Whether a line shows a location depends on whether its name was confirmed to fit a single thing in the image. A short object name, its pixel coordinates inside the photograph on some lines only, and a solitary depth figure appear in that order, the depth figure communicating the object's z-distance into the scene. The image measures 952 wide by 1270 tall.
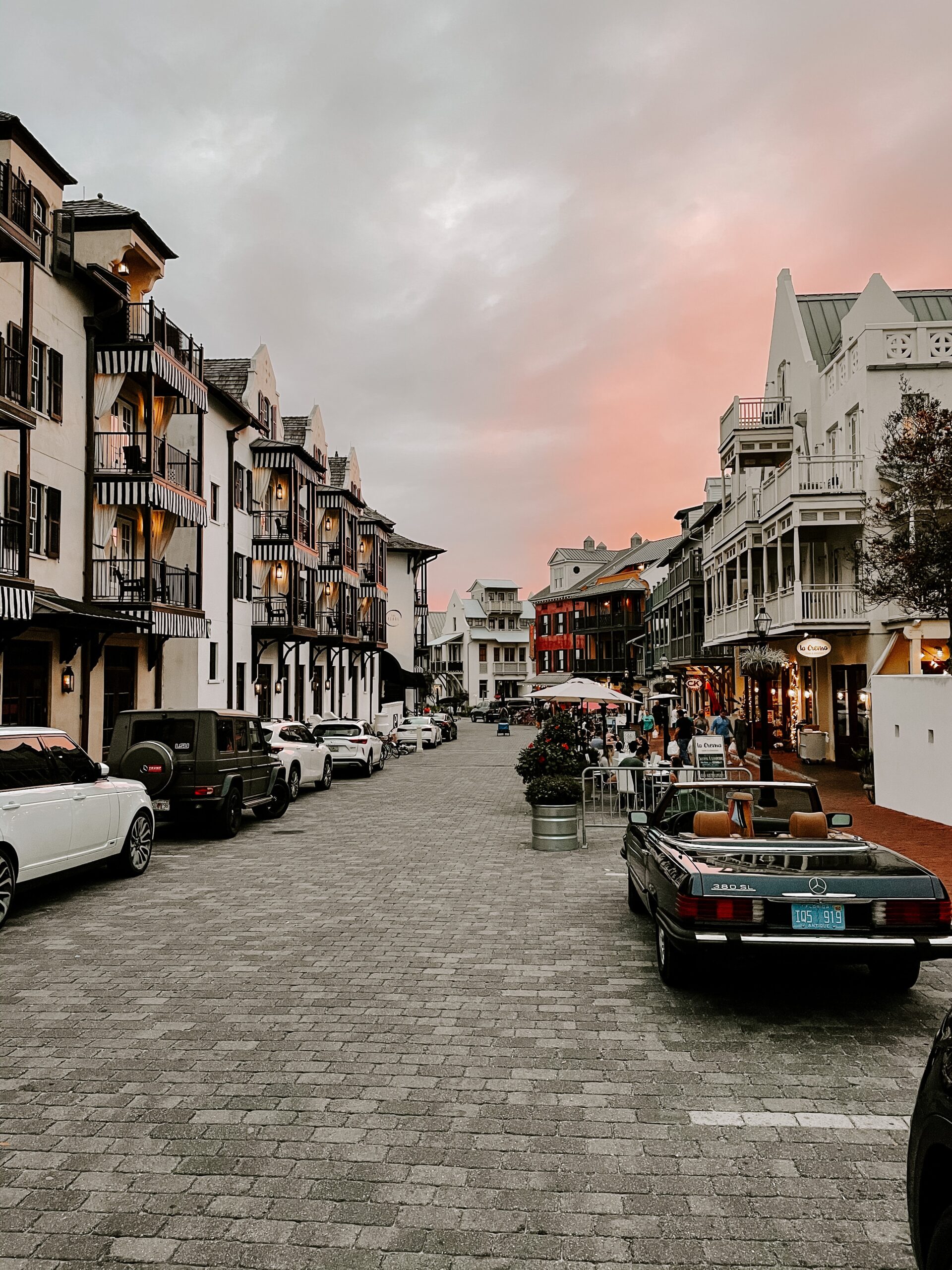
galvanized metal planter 13.19
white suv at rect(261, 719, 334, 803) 20.20
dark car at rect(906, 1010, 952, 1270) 2.45
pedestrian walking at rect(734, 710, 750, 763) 28.72
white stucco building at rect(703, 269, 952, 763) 23.00
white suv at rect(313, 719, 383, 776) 26.41
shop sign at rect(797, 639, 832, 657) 22.53
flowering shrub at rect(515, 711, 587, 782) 16.08
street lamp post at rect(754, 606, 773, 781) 17.62
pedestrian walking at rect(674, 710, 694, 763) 24.31
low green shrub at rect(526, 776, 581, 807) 13.34
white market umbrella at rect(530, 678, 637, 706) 21.72
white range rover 8.43
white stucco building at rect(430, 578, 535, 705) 106.06
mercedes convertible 5.69
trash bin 26.23
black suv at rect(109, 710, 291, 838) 13.55
